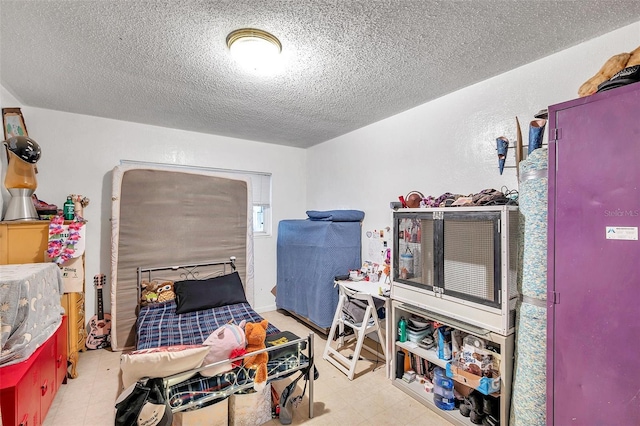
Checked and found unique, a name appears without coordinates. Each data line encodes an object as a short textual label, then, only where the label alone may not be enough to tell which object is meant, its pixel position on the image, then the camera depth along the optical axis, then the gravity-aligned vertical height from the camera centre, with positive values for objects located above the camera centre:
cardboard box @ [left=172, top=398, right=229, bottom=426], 1.74 -1.24
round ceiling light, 1.72 +1.06
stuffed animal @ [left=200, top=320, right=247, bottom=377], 1.77 -0.83
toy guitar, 3.13 -1.24
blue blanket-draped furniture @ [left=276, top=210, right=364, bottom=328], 3.38 -0.54
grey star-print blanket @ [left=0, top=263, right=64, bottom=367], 1.68 -0.61
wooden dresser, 2.37 -0.29
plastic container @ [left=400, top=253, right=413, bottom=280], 2.55 -0.45
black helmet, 2.38 +0.57
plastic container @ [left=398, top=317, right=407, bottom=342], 2.54 -1.02
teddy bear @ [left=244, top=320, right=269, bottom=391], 1.86 -0.93
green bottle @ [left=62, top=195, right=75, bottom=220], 2.79 +0.04
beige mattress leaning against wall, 3.12 -0.12
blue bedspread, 2.44 -1.04
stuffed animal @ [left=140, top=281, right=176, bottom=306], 3.17 -0.87
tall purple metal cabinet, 1.26 -0.22
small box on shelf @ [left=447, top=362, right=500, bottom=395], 1.87 -1.11
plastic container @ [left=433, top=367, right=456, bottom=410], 2.16 -1.35
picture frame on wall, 2.53 +0.84
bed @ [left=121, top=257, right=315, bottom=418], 1.60 -0.99
